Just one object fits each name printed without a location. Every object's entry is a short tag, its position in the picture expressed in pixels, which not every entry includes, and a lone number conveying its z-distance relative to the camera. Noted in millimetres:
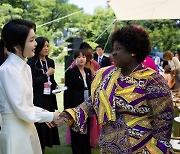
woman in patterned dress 2023
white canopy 7820
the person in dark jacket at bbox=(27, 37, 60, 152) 4212
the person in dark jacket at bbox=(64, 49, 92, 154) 4547
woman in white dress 2250
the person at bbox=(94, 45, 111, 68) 9802
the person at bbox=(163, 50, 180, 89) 9595
